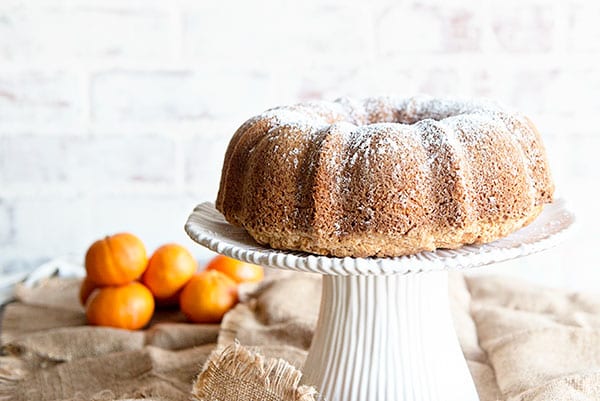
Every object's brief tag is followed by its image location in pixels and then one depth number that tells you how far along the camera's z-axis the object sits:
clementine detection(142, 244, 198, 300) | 1.24
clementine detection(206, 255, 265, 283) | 1.29
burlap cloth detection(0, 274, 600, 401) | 1.01
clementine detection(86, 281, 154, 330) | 1.21
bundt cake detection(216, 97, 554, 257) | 0.91
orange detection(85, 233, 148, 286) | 1.21
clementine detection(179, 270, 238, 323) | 1.22
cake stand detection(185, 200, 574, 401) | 0.98
